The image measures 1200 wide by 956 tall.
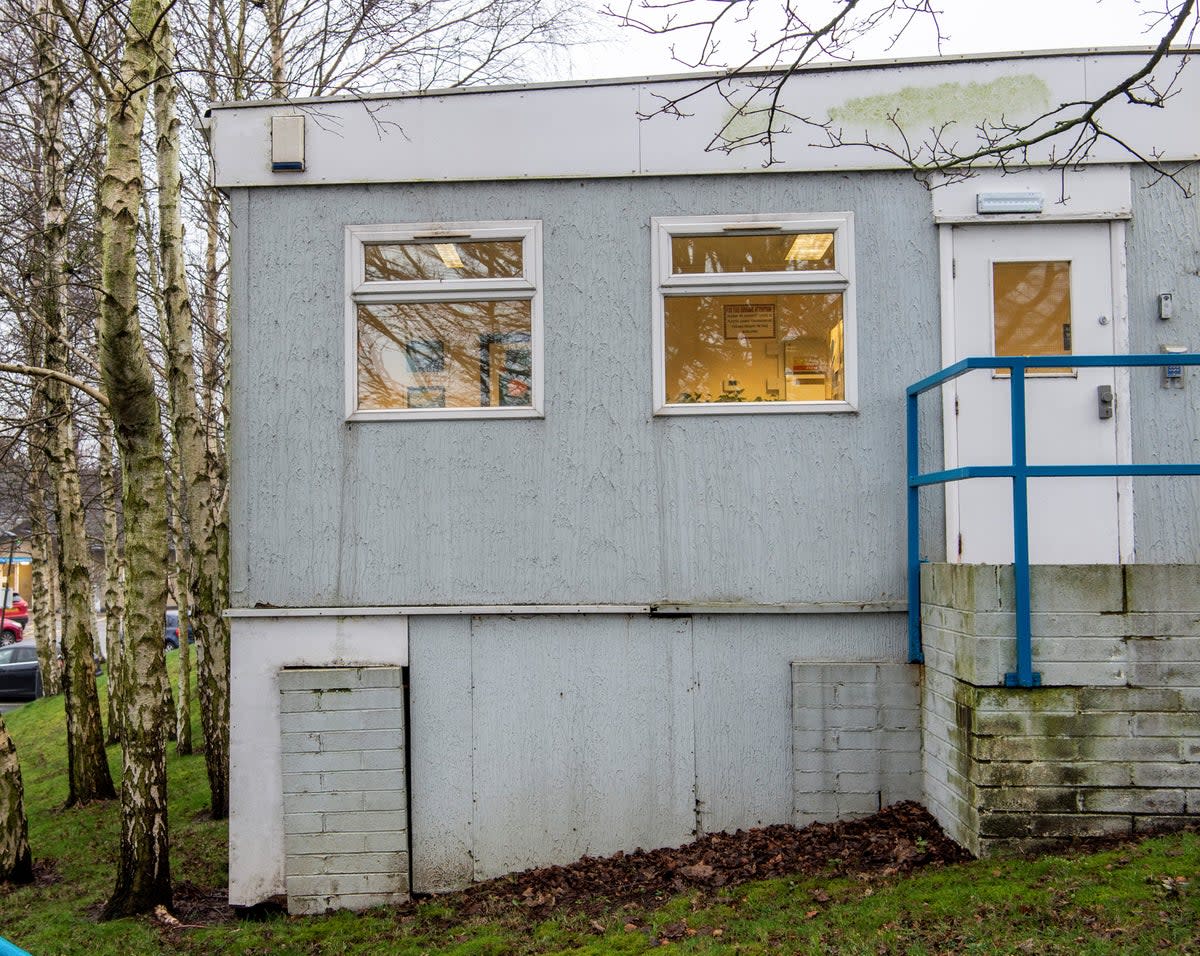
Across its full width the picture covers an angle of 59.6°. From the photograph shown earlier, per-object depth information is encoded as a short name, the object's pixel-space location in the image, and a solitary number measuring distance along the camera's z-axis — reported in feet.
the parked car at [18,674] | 80.79
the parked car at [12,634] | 117.91
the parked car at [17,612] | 137.14
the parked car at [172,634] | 113.39
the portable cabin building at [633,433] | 20.07
